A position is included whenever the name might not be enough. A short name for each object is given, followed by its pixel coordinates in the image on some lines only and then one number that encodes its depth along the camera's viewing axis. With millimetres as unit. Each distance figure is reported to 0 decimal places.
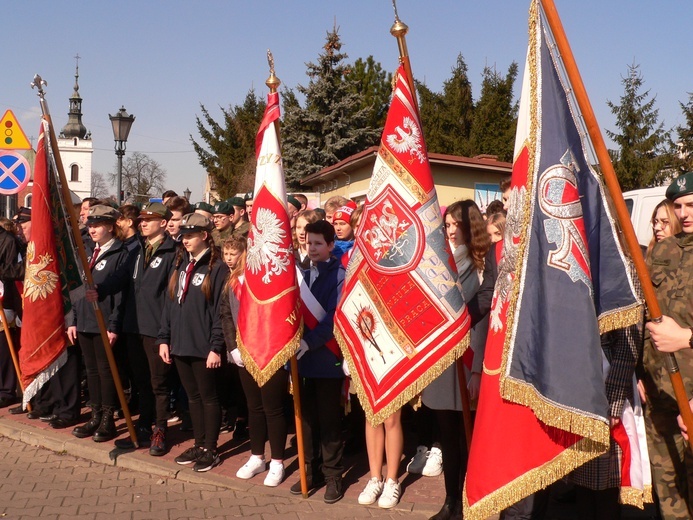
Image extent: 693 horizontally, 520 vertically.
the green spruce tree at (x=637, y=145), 19969
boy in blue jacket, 5590
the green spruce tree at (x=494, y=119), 24516
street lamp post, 14742
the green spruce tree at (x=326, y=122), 27734
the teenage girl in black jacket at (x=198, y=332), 6102
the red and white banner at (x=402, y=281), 4340
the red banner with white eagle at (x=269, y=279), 5359
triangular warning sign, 10047
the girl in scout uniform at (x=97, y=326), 6977
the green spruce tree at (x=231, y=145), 32688
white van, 10703
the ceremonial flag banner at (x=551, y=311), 3258
